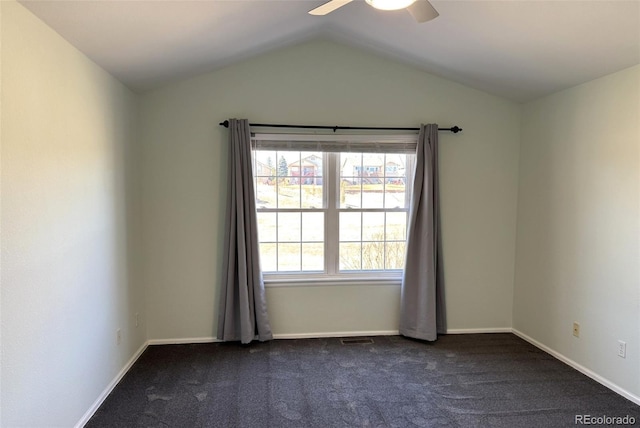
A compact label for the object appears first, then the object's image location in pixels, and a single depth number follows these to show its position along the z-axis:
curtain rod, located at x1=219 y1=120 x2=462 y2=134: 3.31
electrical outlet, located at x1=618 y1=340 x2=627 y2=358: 2.52
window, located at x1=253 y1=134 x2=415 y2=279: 3.48
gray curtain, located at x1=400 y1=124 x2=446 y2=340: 3.40
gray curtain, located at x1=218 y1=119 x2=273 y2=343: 3.20
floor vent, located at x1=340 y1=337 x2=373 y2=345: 3.39
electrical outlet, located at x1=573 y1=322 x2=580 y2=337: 2.90
